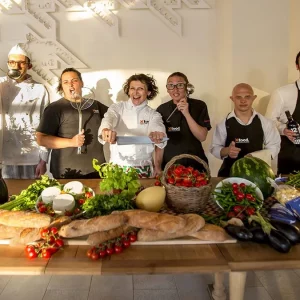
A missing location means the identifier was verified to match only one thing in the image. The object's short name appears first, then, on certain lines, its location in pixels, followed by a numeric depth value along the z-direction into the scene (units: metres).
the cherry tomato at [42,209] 1.42
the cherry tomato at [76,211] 1.45
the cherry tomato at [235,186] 1.55
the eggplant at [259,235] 1.23
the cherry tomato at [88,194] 1.58
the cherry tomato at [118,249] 1.18
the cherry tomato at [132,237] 1.24
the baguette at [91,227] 1.24
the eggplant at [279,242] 1.17
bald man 2.63
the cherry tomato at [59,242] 1.20
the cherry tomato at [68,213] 1.42
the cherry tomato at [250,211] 1.42
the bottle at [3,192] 1.66
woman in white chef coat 2.39
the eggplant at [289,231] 1.22
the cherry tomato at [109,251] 1.16
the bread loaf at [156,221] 1.25
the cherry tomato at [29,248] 1.15
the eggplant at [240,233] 1.24
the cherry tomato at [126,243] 1.22
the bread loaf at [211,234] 1.25
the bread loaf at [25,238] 1.23
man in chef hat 3.05
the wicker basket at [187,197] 1.48
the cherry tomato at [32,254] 1.14
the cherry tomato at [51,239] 1.19
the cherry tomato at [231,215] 1.43
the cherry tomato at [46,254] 1.15
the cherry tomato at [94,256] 1.13
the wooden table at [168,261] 1.09
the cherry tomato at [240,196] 1.49
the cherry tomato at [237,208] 1.44
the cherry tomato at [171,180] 1.54
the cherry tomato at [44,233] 1.20
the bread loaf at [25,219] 1.28
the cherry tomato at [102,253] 1.15
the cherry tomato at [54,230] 1.22
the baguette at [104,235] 1.22
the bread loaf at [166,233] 1.25
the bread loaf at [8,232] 1.26
